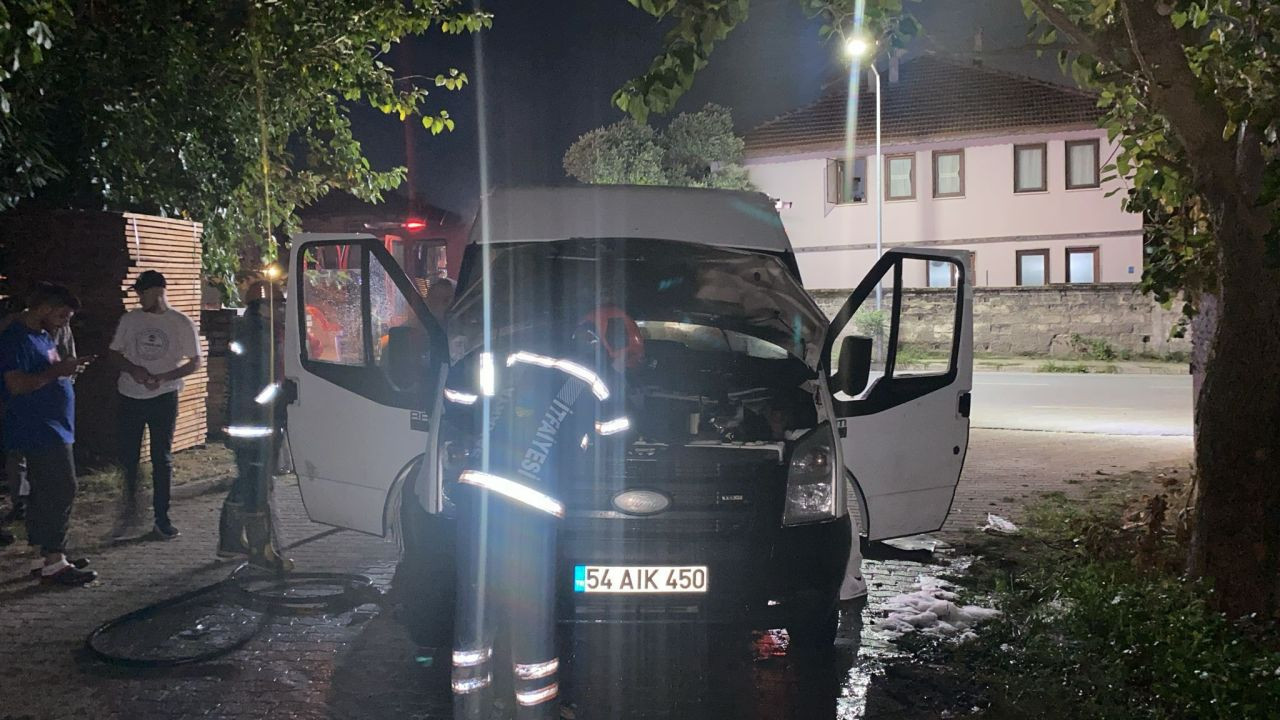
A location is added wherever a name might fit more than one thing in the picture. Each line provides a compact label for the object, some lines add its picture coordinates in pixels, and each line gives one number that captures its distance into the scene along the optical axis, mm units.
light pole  6555
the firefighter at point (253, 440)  7164
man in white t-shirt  7711
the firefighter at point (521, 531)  4090
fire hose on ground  5410
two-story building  33812
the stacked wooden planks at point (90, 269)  10992
